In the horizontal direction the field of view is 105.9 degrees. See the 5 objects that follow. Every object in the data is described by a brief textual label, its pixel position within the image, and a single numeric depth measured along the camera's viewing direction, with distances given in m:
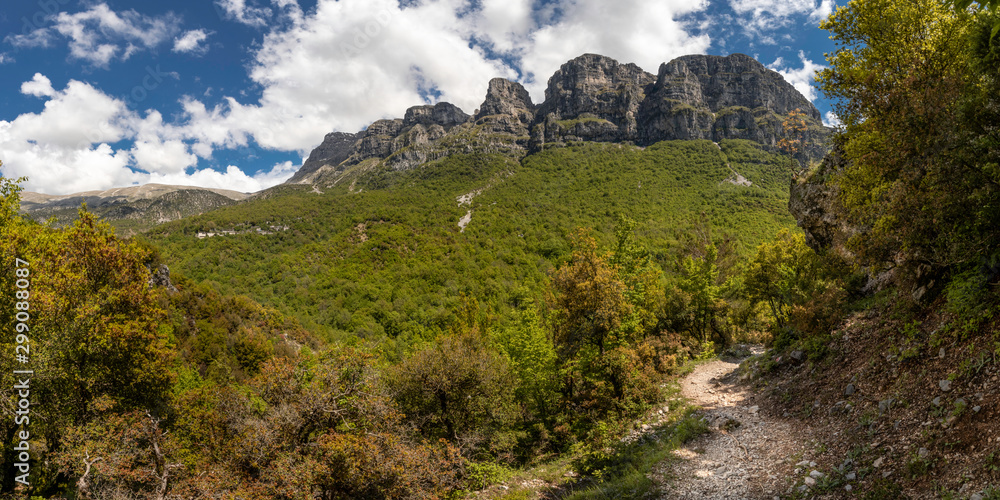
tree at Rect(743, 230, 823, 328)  17.84
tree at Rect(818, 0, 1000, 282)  6.70
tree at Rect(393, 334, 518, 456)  15.22
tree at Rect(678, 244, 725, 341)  24.62
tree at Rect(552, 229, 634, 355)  13.73
